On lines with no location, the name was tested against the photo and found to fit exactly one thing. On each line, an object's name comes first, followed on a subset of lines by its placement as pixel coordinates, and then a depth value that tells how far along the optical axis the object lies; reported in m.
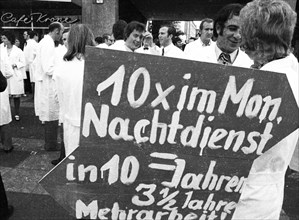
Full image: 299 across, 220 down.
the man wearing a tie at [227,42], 2.52
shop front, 12.55
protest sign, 1.28
